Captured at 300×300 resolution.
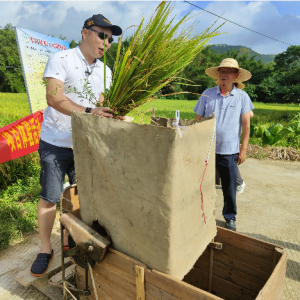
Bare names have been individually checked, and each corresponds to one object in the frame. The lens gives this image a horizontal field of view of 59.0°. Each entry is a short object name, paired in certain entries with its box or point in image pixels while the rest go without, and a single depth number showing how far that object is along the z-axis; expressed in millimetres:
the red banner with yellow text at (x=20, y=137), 3342
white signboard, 3594
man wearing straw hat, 2875
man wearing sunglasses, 1910
